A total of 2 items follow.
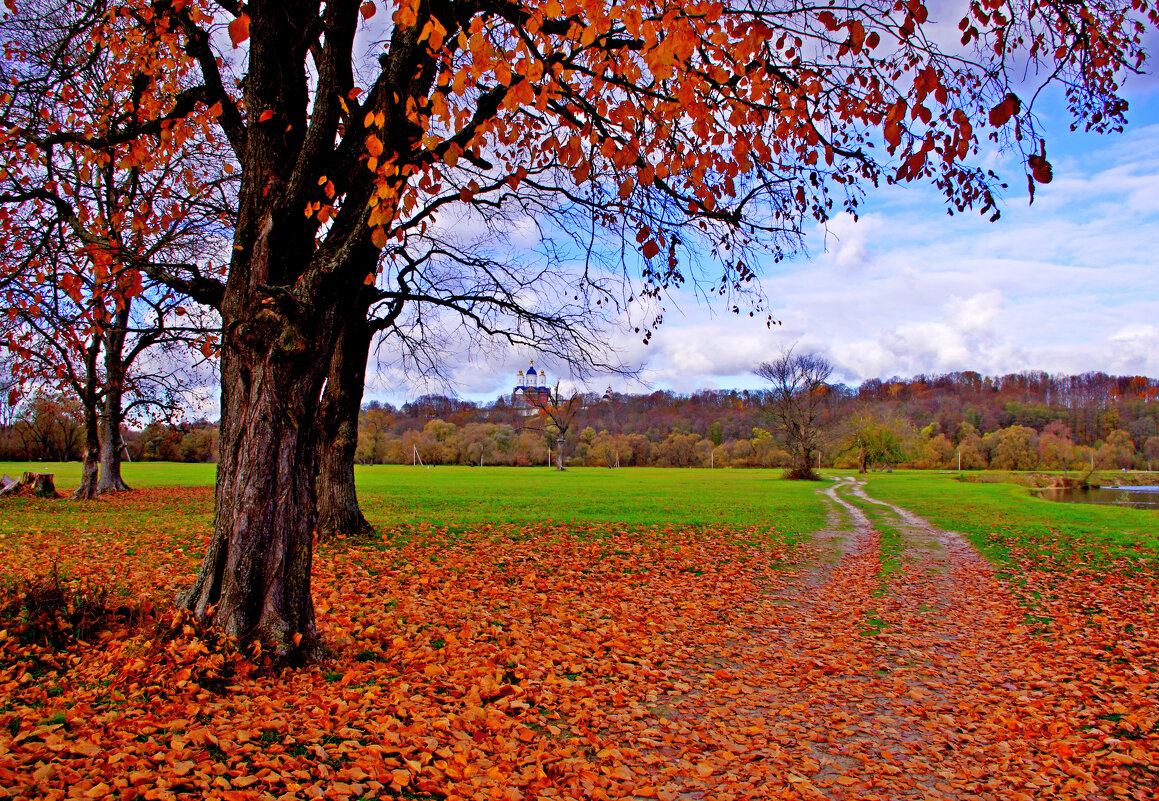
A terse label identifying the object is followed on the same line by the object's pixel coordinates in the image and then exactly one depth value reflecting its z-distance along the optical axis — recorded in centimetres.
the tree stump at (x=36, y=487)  1912
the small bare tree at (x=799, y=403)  4477
